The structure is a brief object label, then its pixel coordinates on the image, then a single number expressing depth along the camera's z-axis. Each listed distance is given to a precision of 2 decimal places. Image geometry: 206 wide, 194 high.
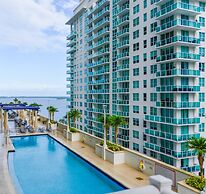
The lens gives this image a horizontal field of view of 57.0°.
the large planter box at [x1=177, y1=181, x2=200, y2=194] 10.54
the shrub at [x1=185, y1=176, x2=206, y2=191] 10.72
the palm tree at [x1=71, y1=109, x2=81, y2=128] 30.02
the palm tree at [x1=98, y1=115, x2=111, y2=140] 20.65
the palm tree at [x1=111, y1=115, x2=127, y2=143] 20.32
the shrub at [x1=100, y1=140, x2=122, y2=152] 18.28
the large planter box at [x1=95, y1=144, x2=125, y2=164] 17.29
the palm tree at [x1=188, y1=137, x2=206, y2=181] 12.14
